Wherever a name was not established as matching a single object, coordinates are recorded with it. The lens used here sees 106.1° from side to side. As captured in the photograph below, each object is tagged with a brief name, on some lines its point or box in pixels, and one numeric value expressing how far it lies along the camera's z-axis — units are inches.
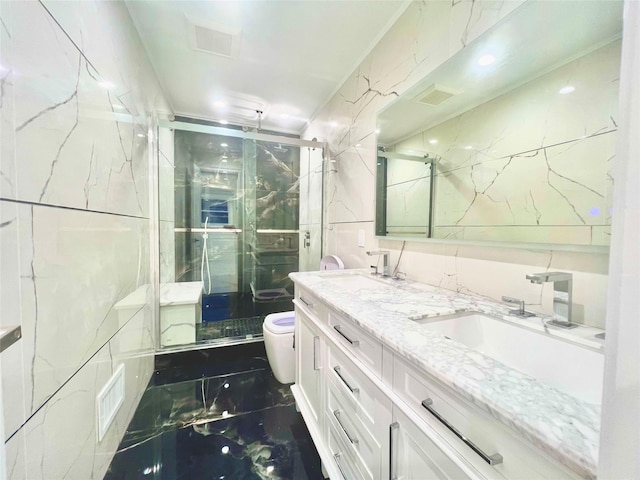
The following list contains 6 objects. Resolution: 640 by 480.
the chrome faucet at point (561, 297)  26.7
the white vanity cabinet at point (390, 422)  15.5
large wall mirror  26.6
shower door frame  74.0
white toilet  65.5
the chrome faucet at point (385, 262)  54.5
